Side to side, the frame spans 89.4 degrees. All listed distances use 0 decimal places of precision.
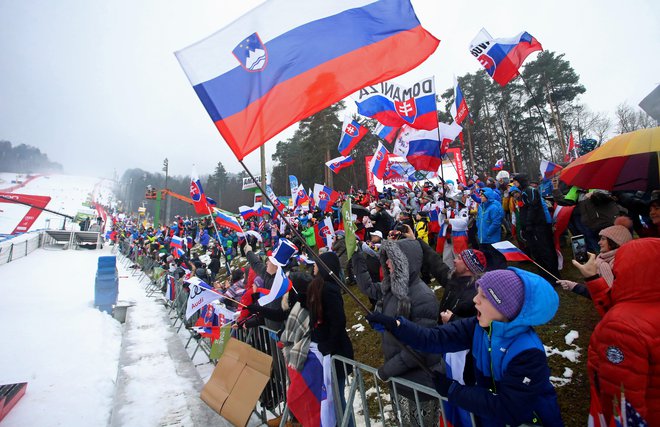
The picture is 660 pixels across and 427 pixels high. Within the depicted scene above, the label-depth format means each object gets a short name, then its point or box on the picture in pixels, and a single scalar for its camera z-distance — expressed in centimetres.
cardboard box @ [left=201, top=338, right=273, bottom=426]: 382
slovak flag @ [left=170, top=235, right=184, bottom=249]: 1246
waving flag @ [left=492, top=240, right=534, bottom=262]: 318
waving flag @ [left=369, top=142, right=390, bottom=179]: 1218
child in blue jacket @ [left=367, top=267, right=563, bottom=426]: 165
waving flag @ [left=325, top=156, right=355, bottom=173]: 1277
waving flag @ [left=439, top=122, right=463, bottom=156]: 889
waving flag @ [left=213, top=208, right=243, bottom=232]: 893
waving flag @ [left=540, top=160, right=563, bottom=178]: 725
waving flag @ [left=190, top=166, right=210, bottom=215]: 883
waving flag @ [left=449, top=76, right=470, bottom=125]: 899
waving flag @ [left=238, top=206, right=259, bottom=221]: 1335
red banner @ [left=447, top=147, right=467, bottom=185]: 1709
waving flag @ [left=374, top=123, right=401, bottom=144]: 1069
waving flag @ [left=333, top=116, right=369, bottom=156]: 1120
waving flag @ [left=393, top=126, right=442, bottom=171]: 817
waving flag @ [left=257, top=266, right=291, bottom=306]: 359
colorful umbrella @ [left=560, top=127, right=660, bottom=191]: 361
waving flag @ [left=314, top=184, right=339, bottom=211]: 1154
